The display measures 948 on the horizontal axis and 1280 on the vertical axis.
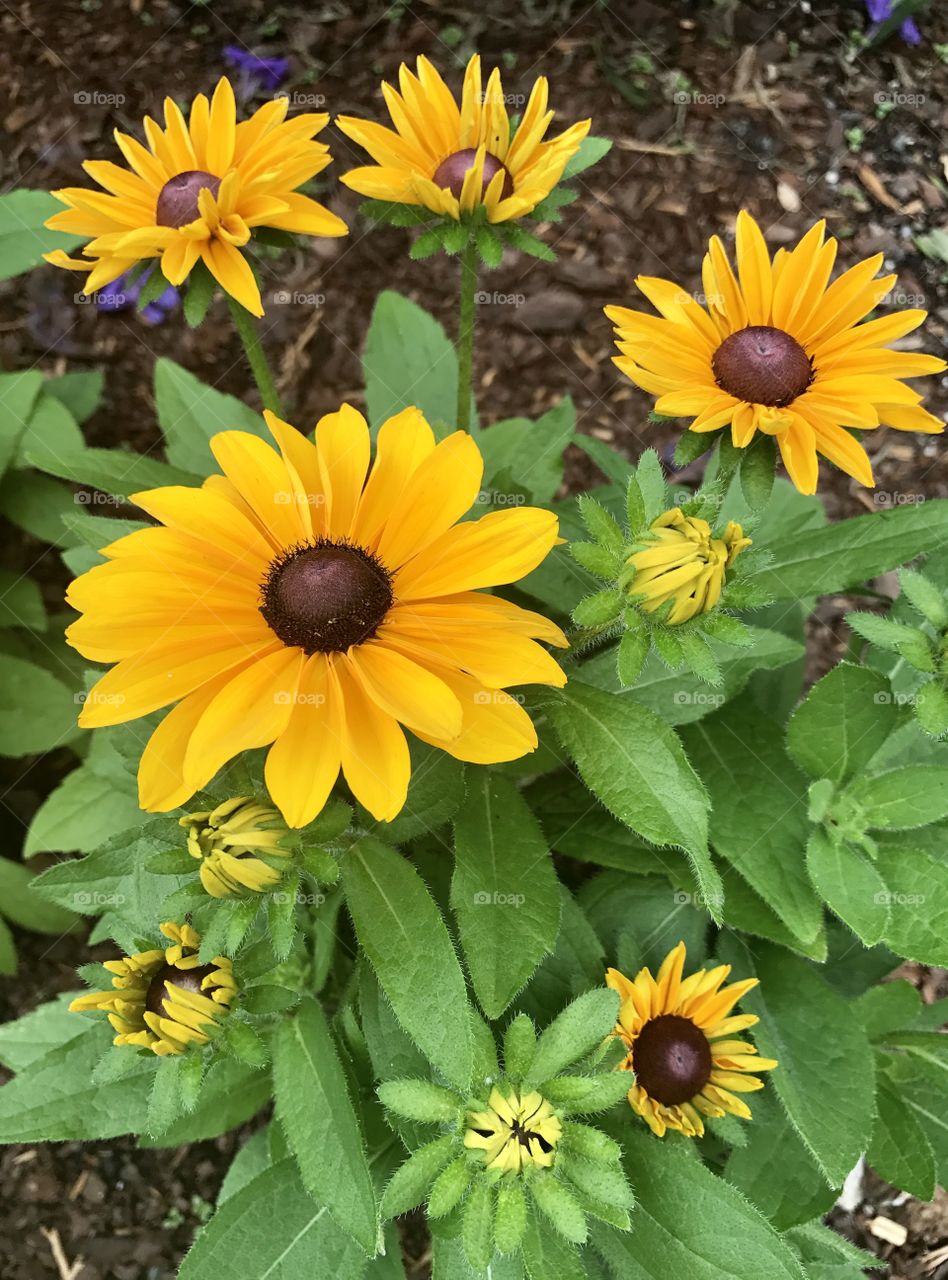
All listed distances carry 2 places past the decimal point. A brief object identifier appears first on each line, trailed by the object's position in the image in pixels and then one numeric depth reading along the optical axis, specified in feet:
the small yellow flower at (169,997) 0.70
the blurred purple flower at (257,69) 1.60
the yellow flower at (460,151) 0.84
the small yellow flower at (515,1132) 0.67
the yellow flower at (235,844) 0.67
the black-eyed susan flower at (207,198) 0.83
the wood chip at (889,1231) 1.26
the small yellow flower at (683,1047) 0.86
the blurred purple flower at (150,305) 1.53
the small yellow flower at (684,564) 0.67
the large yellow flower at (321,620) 0.68
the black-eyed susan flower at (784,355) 0.78
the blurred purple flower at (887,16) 1.59
